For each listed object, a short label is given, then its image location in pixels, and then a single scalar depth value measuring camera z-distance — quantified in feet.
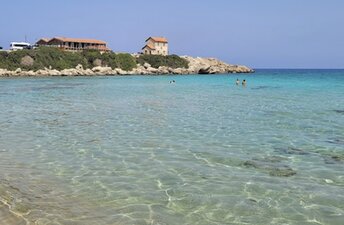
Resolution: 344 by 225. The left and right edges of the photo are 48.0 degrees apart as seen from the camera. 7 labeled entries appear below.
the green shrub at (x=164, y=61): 485.15
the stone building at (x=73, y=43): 465.06
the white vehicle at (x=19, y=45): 442.59
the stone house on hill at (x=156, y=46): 535.19
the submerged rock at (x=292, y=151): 45.96
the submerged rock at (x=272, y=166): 37.55
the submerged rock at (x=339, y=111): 85.66
